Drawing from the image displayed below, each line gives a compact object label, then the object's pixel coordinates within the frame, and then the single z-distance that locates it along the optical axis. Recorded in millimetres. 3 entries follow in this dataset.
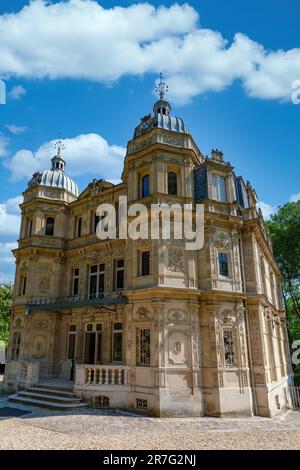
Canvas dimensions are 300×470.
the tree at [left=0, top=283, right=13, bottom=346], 37312
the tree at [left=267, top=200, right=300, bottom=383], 32500
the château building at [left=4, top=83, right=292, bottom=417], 14922
